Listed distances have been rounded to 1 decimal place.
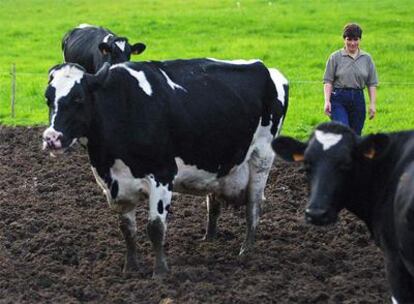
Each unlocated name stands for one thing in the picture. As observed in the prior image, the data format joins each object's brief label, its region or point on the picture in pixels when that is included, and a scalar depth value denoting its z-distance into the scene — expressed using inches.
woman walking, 803.5
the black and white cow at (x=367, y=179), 462.3
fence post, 1255.9
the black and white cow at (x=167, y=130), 592.8
